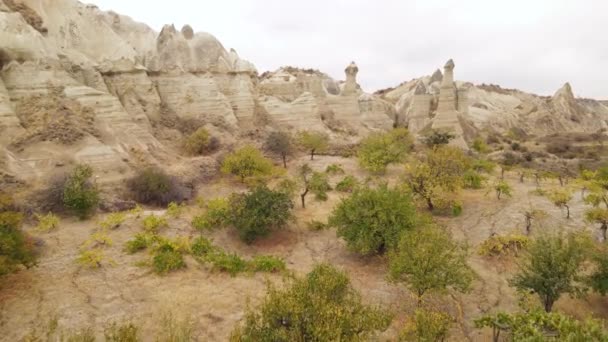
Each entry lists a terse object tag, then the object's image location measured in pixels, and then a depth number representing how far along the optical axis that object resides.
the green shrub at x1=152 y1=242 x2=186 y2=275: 13.11
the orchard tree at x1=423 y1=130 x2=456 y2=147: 33.94
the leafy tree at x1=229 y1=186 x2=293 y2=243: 16.33
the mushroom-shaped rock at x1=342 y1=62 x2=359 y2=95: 40.31
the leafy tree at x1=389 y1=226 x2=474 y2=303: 10.85
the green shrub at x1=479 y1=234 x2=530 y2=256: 14.69
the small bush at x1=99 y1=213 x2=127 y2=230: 16.23
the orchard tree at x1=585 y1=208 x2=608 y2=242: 15.36
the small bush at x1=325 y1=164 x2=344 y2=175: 27.13
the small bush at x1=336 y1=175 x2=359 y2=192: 23.52
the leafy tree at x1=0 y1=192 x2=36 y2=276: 10.87
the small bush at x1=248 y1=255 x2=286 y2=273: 13.73
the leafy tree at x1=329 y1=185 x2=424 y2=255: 14.70
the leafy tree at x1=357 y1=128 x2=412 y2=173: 26.89
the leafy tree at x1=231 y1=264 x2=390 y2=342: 7.03
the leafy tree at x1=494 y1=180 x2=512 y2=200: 20.41
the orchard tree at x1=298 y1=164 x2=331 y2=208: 21.47
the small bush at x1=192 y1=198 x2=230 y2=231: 17.12
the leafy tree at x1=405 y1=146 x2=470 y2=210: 19.98
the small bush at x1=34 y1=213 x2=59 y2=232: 15.58
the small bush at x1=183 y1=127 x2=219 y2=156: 26.78
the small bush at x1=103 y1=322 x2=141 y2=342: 6.91
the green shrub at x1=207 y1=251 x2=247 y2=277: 13.46
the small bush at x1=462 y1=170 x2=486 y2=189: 23.25
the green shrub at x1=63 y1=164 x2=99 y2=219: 16.84
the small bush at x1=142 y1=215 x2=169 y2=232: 16.16
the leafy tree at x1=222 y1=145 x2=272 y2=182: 23.48
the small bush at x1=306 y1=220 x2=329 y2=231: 17.73
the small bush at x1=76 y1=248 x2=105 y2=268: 12.98
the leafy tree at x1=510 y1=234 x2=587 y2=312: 10.43
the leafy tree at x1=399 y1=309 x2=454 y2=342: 7.94
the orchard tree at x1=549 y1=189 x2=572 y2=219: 18.56
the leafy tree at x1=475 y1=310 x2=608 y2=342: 7.00
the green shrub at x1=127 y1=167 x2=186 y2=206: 19.84
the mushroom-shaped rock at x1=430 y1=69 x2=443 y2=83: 50.25
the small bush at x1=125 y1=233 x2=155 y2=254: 14.45
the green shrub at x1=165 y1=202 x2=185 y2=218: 17.83
